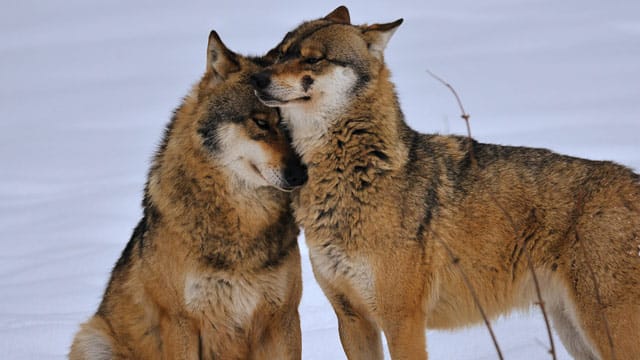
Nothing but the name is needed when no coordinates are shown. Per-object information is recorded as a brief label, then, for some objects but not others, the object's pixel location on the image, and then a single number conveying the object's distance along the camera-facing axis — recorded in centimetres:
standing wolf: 1115
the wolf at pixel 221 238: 1159
